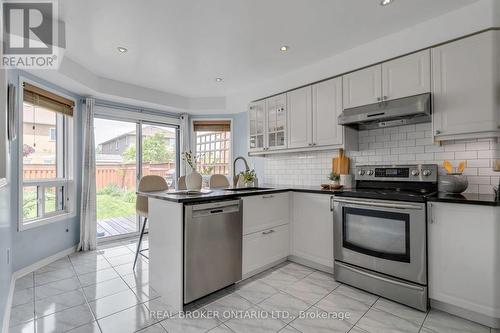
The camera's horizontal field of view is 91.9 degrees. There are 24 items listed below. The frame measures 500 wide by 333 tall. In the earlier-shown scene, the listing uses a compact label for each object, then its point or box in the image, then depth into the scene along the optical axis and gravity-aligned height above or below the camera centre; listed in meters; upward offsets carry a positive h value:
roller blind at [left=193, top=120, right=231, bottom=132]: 4.86 +0.84
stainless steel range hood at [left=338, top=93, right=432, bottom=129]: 2.16 +0.51
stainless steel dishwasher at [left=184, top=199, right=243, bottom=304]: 1.96 -0.70
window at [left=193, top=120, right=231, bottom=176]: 4.89 +0.45
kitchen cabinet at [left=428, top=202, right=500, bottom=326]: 1.70 -0.69
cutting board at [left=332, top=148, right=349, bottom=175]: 2.97 +0.03
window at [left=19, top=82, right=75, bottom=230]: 2.88 +0.15
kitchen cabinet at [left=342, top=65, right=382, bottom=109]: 2.51 +0.86
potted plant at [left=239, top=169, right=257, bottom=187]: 3.22 -0.15
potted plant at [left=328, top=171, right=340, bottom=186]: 2.93 -0.14
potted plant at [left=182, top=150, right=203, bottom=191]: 2.42 -0.14
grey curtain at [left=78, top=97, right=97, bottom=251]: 3.54 -0.31
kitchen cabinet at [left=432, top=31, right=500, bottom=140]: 1.92 +0.66
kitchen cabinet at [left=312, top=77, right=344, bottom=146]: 2.82 +0.66
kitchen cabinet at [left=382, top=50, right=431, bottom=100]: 2.22 +0.87
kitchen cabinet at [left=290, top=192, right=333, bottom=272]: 2.63 -0.71
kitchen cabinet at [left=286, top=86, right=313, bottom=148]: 3.12 +0.65
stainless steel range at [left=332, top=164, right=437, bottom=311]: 1.98 -0.61
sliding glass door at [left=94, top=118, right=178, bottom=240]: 4.00 +0.04
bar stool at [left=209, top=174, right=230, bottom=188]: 3.58 -0.22
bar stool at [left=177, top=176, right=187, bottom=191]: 3.34 -0.22
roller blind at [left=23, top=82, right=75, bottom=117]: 2.85 +0.87
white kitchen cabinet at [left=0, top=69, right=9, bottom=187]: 1.76 +0.27
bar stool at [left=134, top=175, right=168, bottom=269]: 2.87 -0.26
